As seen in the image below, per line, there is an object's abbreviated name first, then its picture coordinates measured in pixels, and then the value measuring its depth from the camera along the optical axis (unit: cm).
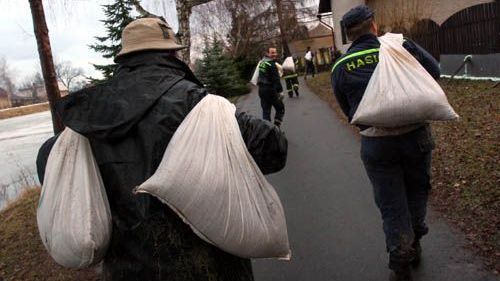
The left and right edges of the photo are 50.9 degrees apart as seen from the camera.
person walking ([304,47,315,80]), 3222
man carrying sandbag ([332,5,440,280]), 339
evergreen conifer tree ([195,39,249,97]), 2091
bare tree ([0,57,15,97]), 9825
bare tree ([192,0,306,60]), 3794
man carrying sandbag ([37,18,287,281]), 208
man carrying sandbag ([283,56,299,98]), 1742
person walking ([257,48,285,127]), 1054
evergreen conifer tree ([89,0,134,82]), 1278
